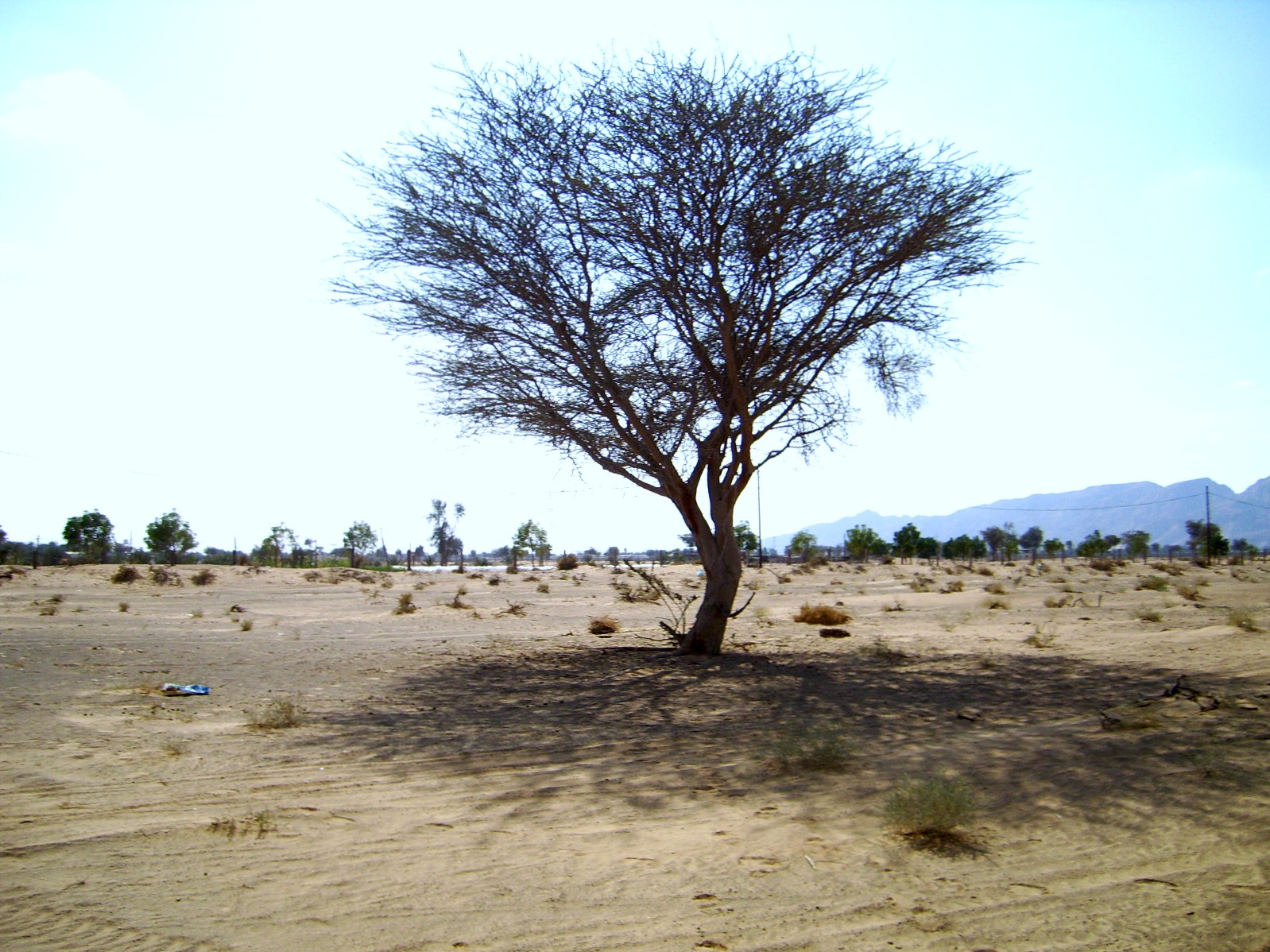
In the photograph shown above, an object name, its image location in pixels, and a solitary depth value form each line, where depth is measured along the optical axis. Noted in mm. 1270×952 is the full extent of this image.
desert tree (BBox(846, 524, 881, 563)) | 76938
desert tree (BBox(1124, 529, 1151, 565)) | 93750
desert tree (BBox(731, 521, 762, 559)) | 77625
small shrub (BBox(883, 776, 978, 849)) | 5977
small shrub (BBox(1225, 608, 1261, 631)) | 16656
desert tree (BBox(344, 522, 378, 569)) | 84750
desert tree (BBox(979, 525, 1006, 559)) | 100375
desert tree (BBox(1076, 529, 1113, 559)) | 82594
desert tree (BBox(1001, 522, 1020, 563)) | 90375
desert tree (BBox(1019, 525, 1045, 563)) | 107056
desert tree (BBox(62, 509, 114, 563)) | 59594
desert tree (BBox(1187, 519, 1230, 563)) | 77544
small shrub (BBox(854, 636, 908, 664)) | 16188
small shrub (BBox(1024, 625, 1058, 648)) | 17500
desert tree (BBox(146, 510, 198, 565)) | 62719
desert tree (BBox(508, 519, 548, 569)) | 82375
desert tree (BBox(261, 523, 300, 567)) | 69750
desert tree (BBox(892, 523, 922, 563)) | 81438
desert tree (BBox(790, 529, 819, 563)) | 86225
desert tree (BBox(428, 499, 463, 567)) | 99750
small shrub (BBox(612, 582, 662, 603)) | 26822
